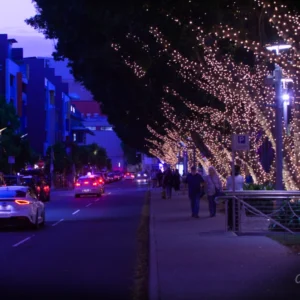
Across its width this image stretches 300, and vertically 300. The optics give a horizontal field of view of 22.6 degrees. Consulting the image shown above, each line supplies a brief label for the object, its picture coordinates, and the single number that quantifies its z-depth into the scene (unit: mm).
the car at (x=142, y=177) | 118638
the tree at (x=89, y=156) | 102994
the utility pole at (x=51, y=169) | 77562
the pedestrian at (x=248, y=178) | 39750
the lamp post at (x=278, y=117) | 21406
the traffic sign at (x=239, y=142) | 21703
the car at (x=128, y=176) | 132688
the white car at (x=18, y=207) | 23531
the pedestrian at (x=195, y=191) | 27205
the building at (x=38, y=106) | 95438
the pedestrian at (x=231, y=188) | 20562
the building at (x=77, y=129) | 128375
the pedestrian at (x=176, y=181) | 48344
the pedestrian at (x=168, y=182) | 44281
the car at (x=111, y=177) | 102094
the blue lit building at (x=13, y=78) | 77688
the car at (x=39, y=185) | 43562
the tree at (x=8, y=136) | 62750
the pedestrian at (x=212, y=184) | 26391
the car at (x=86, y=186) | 51188
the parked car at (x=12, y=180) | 43281
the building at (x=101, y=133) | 161750
